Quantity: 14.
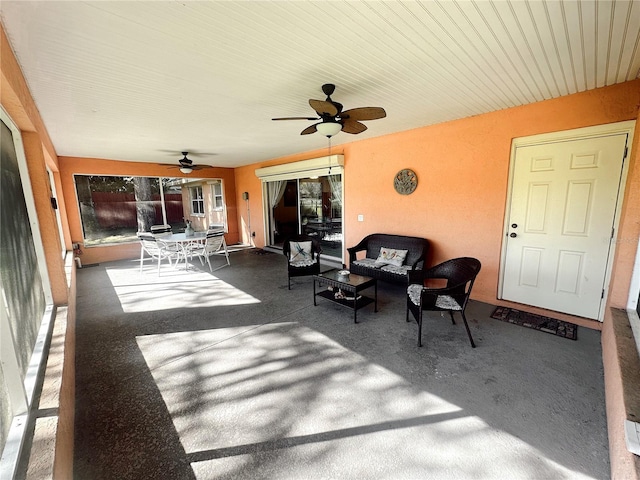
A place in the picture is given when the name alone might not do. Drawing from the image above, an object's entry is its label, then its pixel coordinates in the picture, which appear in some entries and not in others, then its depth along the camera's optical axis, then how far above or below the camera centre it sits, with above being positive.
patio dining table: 5.22 -0.71
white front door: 2.73 -0.28
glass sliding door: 5.75 -0.21
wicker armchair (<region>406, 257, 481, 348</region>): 2.58 -0.94
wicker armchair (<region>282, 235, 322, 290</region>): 4.32 -0.92
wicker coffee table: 3.16 -1.05
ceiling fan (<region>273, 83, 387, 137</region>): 2.29 +0.77
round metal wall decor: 4.10 +0.27
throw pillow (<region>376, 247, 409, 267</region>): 4.04 -0.86
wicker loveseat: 3.83 -0.85
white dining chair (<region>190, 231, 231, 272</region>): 5.50 -0.87
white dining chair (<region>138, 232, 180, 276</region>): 5.16 -0.82
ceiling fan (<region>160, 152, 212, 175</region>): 5.43 +0.77
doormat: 2.77 -1.37
